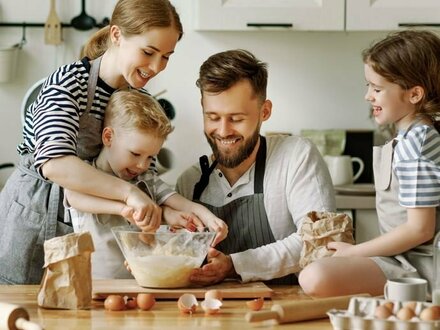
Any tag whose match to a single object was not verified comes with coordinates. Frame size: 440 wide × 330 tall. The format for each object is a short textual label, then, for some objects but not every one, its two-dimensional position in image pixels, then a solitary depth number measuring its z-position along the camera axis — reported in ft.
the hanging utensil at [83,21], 14.10
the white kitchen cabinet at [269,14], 13.30
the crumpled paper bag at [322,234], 7.55
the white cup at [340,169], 13.39
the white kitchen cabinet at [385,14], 13.35
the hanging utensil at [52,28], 13.98
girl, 7.20
